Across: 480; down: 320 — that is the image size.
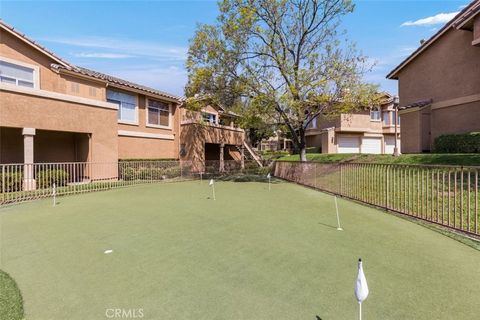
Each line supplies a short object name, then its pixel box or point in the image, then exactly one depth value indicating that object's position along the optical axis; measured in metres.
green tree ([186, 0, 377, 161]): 14.27
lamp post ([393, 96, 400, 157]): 16.59
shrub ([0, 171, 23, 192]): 11.10
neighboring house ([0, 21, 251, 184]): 12.83
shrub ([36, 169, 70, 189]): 12.25
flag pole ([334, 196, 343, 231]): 6.16
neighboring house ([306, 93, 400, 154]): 30.28
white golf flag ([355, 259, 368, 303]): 2.41
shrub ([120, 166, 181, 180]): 16.19
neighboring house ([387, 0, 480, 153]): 15.59
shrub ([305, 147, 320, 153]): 32.33
